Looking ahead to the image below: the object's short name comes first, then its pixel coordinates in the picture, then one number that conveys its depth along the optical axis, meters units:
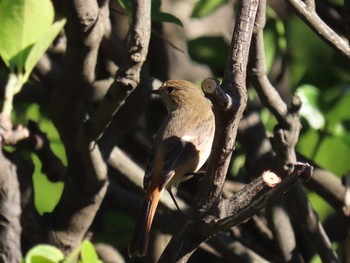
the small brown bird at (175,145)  5.30
